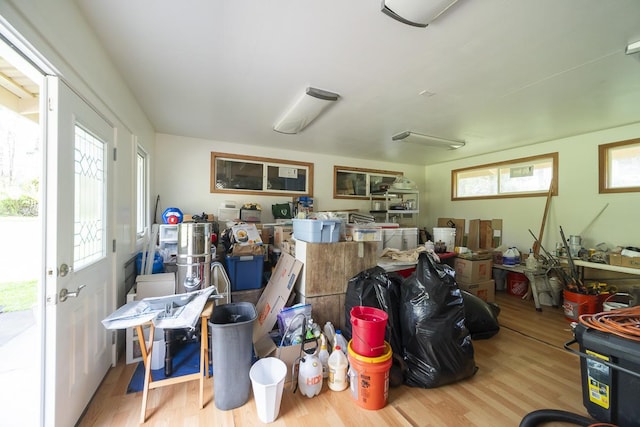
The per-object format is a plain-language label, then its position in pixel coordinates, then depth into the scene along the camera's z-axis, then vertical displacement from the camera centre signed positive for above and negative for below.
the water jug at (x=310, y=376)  1.67 -1.14
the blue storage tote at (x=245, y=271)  2.81 -0.70
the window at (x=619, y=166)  3.08 +0.65
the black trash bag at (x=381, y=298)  2.01 -0.74
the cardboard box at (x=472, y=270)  3.46 -0.82
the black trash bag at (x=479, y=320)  2.52 -1.11
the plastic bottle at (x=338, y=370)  1.76 -1.16
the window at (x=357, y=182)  5.09 +0.70
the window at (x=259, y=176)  4.07 +0.67
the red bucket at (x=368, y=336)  1.60 -0.83
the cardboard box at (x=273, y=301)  2.19 -0.93
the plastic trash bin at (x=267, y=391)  1.45 -1.12
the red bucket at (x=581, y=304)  2.88 -1.08
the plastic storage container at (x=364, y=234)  2.50 -0.22
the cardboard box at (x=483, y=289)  3.43 -1.08
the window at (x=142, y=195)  2.97 +0.21
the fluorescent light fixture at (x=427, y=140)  3.54 +1.16
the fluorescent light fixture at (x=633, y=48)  1.61 +1.14
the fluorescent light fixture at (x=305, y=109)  2.33 +1.13
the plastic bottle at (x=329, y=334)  2.07 -1.05
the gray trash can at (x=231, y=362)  1.56 -0.99
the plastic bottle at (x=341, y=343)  1.89 -1.03
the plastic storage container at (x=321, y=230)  2.34 -0.17
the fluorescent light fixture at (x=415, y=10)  1.24 +1.09
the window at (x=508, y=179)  3.91 +0.67
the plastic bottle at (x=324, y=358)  1.85 -1.12
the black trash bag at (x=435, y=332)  1.74 -0.88
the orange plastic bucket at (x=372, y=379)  1.56 -1.09
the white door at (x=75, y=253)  1.25 -0.26
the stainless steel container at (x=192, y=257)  2.14 -0.40
